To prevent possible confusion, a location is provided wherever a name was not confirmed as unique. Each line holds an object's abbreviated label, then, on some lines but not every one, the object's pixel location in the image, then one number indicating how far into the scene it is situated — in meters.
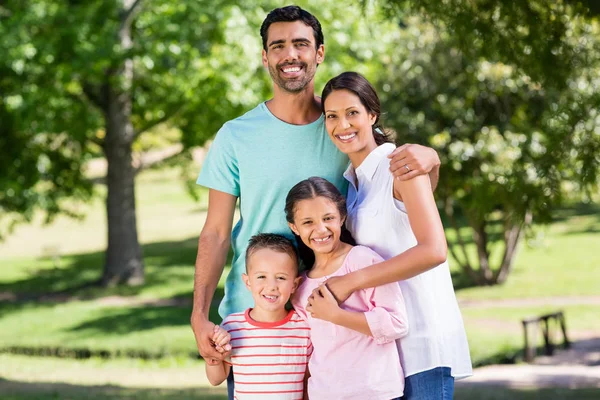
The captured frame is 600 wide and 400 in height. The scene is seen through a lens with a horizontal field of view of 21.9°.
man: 5.74
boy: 5.45
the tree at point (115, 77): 29.10
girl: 4.99
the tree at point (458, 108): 28.77
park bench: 20.00
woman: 4.95
